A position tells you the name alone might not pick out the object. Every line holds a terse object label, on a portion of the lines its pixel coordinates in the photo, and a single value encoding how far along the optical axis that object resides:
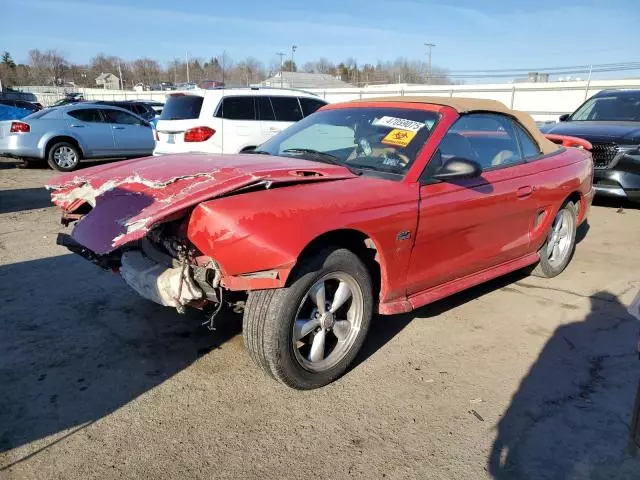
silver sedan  11.59
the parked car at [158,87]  54.38
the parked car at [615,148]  7.75
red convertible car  2.73
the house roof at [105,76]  97.65
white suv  8.51
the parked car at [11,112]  14.25
